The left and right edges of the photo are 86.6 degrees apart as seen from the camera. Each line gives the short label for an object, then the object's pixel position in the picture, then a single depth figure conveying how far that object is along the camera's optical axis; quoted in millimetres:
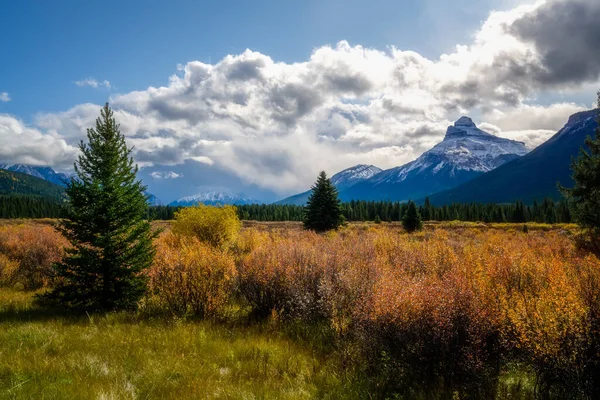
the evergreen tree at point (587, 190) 19781
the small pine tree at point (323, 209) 36219
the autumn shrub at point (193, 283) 8305
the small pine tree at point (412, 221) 44938
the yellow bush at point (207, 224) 19609
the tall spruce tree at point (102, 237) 8750
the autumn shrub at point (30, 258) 12586
